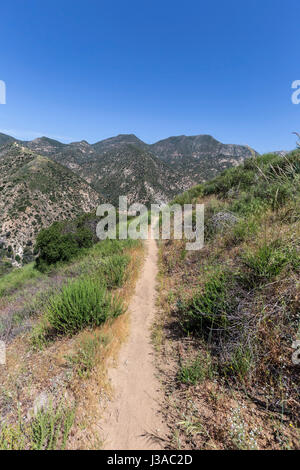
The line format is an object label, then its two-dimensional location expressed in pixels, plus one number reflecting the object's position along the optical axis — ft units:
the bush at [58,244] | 53.62
